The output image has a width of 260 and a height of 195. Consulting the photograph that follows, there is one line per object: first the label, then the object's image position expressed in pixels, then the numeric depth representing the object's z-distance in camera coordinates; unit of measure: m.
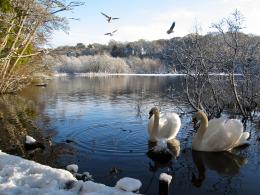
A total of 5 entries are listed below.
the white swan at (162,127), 7.48
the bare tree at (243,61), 9.80
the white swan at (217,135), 6.85
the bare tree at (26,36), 12.03
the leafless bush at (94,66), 57.32
